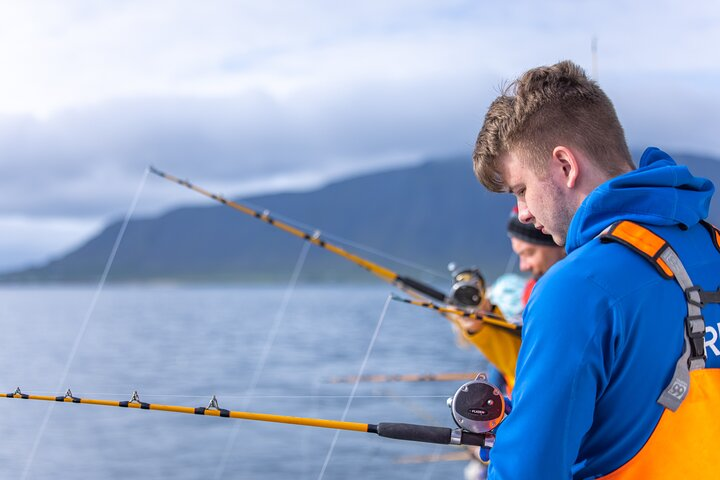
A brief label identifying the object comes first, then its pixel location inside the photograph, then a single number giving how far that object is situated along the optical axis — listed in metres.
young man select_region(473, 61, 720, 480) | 2.30
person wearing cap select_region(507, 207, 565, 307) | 4.39
